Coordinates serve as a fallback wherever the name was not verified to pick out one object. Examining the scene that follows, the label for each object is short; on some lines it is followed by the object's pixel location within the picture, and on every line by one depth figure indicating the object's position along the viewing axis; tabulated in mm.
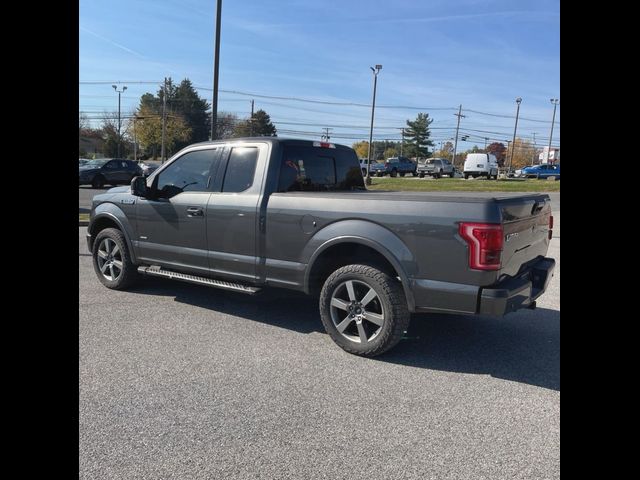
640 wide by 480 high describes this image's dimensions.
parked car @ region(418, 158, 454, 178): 53906
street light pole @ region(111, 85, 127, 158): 66625
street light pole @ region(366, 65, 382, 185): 36906
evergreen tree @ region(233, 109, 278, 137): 87875
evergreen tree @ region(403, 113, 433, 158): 116125
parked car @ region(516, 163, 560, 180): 54969
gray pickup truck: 3762
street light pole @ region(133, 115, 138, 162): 68988
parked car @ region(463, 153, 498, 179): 48500
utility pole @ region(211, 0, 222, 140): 13930
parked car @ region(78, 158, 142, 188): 25859
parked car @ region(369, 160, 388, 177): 55188
